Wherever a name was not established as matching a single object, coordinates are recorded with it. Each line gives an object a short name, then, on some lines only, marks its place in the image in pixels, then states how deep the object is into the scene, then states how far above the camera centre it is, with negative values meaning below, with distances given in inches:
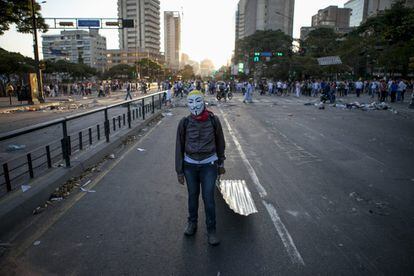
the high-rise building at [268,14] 5064.0 +1109.5
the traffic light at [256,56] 2046.3 +160.1
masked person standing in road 154.2 -34.4
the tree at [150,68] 4234.7 +165.7
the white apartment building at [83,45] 6451.8 +691.9
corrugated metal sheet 194.7 -75.2
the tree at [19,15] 908.6 +191.9
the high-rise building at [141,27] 6245.1 +1045.3
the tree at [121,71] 4345.5 +118.4
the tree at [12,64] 1619.1 +76.4
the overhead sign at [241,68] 3408.0 +141.0
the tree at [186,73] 5965.6 +150.4
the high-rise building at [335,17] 6087.6 +1243.9
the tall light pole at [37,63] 1092.0 +53.9
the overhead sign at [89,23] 1224.8 +212.2
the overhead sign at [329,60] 1570.6 +108.6
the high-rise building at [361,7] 6043.3 +1469.5
